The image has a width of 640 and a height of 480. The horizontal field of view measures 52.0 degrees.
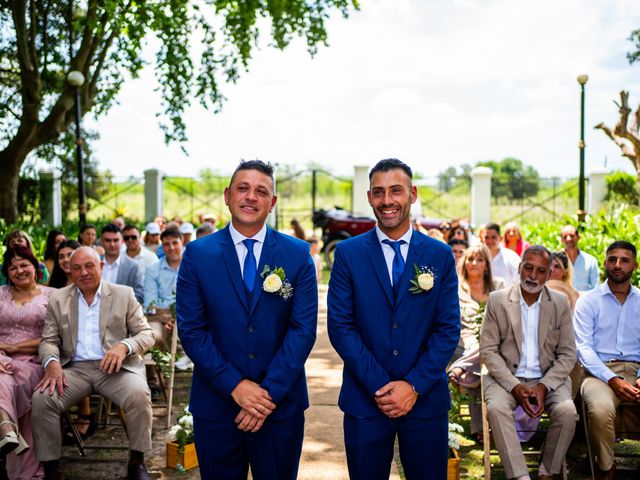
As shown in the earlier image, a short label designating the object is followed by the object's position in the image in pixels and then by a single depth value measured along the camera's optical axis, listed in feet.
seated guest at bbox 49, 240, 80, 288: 22.25
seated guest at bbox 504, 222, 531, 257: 32.53
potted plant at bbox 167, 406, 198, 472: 16.84
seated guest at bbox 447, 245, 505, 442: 18.65
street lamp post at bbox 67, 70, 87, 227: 43.11
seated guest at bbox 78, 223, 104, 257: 30.22
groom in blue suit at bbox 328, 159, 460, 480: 11.02
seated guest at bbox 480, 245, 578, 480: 15.17
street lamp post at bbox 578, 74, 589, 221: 44.37
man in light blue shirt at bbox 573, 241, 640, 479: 16.63
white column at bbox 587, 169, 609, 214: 74.40
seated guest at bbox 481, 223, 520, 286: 27.32
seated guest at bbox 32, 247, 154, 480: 15.83
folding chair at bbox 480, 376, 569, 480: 15.21
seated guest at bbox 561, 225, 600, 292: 25.72
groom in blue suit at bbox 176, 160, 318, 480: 10.90
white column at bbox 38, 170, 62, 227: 68.64
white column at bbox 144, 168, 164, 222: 76.59
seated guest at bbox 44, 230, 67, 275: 26.30
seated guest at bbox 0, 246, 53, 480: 15.44
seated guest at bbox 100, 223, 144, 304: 25.53
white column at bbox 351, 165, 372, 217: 80.45
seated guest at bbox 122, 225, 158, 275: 28.43
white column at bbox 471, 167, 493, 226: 77.51
